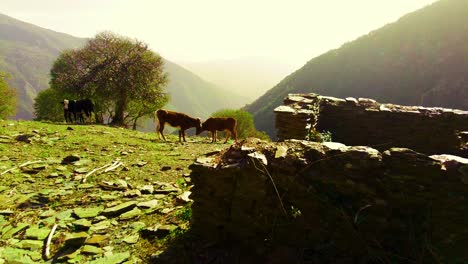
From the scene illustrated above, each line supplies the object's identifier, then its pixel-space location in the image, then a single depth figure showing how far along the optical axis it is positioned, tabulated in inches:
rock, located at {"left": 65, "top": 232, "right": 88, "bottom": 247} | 241.9
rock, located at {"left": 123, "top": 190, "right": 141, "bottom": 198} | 331.9
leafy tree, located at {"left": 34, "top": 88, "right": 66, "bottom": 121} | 1939.0
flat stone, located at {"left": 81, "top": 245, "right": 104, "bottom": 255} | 233.6
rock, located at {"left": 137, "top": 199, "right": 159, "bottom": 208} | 306.8
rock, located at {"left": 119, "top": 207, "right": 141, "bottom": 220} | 285.9
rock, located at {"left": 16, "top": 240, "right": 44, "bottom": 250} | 238.7
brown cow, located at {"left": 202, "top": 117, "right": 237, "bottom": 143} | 720.3
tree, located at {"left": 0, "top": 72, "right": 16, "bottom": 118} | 1936.5
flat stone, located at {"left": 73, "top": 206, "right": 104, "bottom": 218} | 286.0
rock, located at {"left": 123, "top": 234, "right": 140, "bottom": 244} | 247.6
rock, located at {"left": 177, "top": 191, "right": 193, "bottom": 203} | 310.2
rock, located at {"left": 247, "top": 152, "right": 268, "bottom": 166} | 224.2
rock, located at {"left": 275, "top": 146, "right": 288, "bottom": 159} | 226.1
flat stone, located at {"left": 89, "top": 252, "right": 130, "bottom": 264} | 222.7
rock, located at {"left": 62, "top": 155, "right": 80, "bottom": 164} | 427.8
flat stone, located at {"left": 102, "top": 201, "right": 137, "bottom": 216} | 291.3
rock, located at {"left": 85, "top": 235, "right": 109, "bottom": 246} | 245.0
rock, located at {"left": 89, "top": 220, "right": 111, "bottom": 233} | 263.7
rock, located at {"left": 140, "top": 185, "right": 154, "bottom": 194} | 344.2
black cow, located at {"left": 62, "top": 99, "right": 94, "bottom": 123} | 988.6
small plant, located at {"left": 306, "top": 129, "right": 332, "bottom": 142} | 468.5
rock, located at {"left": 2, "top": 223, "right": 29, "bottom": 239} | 253.4
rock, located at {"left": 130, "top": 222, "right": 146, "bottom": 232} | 266.1
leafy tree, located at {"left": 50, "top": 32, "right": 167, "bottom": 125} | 1227.3
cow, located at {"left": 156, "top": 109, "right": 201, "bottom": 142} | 689.6
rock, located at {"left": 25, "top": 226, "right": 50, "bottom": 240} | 252.6
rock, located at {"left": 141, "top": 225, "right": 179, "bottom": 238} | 255.1
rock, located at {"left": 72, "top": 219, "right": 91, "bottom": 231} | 266.1
